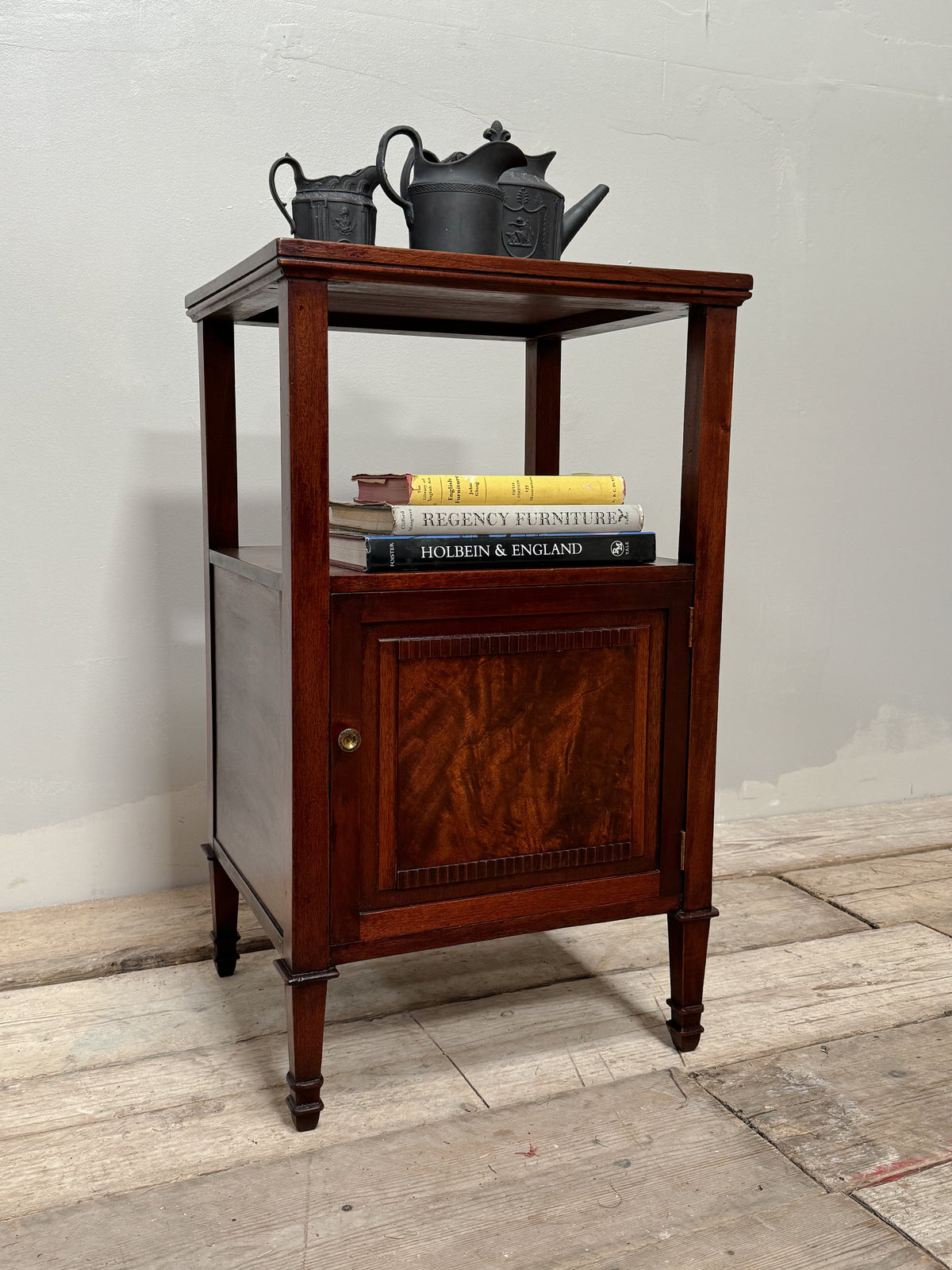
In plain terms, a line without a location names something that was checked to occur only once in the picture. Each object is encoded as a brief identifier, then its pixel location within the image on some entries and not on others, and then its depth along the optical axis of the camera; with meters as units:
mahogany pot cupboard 1.35
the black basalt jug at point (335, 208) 1.42
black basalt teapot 1.40
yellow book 1.43
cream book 1.40
